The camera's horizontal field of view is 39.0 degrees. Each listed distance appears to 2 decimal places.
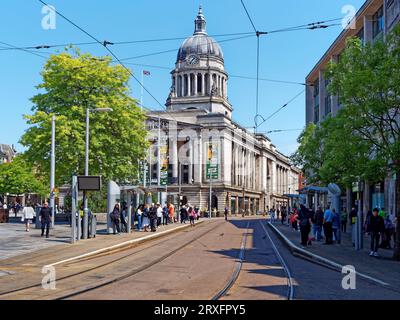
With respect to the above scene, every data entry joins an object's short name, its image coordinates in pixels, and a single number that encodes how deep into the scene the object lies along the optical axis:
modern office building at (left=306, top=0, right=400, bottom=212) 33.00
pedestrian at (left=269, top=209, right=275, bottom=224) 58.27
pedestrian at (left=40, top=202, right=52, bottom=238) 26.94
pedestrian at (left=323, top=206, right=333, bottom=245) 26.47
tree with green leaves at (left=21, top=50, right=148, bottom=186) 40.94
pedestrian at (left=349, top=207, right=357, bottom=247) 24.23
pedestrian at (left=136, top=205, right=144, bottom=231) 35.03
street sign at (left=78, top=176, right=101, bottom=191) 24.67
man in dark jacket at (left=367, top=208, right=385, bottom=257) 20.66
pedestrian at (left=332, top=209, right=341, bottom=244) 26.65
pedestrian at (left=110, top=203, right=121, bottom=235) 30.67
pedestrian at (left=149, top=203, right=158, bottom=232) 34.62
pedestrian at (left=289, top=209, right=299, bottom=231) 40.50
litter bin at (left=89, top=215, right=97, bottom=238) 27.84
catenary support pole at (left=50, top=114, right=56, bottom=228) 36.34
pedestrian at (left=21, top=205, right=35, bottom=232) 31.73
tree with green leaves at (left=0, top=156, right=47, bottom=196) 88.94
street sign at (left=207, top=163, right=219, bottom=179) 84.94
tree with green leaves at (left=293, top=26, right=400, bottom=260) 19.80
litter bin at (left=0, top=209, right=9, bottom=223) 43.40
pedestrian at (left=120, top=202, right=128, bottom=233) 33.05
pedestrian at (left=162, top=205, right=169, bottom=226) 47.00
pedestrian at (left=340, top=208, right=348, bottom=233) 36.59
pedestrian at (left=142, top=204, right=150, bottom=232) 35.31
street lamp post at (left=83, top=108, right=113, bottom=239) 26.61
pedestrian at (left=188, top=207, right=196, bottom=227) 49.36
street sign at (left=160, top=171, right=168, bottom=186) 61.47
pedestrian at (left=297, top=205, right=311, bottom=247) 24.80
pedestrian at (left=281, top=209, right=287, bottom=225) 54.62
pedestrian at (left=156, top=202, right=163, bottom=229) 39.71
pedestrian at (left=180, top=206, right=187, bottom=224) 53.19
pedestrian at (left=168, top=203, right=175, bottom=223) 50.62
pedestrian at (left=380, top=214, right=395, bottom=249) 25.38
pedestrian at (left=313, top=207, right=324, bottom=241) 28.50
